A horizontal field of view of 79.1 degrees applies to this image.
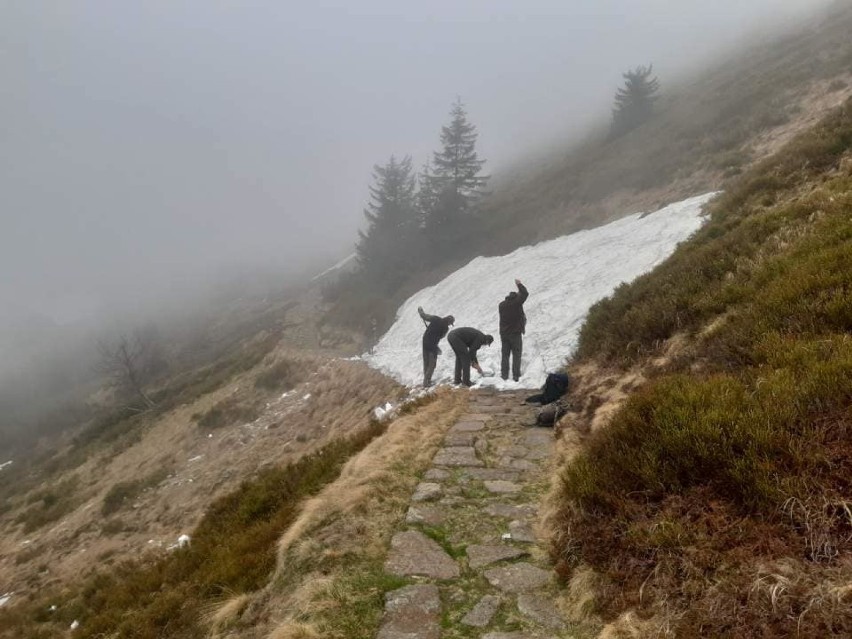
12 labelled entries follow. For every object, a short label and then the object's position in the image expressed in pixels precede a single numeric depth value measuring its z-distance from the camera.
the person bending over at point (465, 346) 12.59
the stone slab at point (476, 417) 9.00
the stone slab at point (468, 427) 8.34
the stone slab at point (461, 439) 7.66
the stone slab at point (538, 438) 7.51
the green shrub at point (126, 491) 15.34
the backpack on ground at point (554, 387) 9.27
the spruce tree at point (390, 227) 37.56
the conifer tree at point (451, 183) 36.06
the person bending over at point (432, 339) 13.91
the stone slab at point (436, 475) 6.34
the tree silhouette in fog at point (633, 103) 39.09
